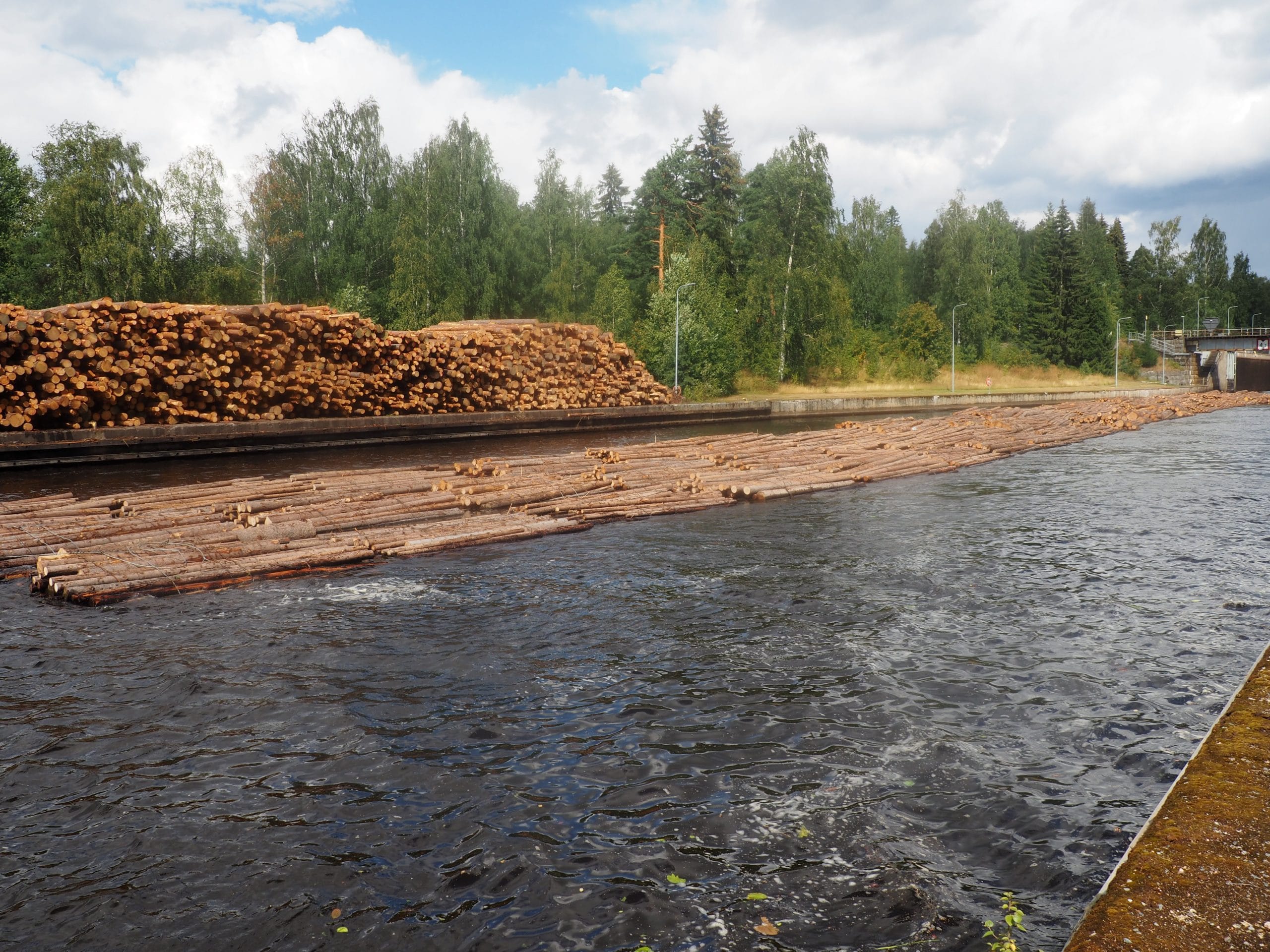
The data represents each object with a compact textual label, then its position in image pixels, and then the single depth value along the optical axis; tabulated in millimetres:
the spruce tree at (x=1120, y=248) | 112062
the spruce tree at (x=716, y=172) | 56469
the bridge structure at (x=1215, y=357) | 71750
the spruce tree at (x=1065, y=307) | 80938
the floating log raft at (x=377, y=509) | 8289
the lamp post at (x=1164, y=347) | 79188
